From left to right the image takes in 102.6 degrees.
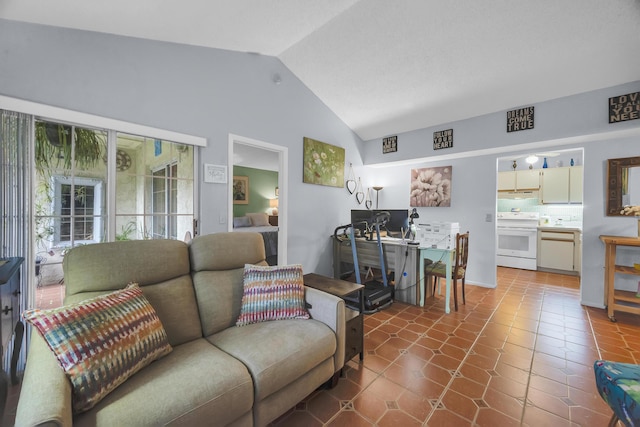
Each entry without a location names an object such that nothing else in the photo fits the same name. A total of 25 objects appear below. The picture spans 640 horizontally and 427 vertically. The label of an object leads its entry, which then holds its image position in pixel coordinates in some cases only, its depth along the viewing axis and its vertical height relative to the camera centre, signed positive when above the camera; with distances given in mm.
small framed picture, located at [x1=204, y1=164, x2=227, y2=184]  2756 +409
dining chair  3139 -706
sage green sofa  980 -752
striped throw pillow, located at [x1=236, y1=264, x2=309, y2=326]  1766 -598
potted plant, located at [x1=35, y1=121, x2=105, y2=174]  1979 +513
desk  3174 -658
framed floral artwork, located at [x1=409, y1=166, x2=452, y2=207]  4309 +457
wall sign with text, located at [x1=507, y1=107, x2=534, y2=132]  3250 +1228
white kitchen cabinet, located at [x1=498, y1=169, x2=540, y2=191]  5238 +720
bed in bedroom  4293 -354
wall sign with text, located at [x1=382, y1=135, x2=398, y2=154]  4480 +1212
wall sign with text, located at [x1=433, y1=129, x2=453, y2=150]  3905 +1148
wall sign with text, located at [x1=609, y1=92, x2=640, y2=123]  2656 +1137
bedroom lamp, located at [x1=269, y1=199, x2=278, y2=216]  7523 +189
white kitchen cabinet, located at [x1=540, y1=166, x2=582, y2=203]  4805 +574
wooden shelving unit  2750 -675
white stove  5047 -526
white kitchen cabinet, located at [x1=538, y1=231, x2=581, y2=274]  4691 -661
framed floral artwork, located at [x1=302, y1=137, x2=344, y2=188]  3770 +759
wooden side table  1953 -812
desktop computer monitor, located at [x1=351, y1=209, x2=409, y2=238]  3747 -110
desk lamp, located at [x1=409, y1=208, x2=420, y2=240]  3568 -189
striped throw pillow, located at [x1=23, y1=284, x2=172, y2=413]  1007 -566
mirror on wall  2951 +370
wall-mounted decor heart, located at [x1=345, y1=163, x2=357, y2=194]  4523 +544
